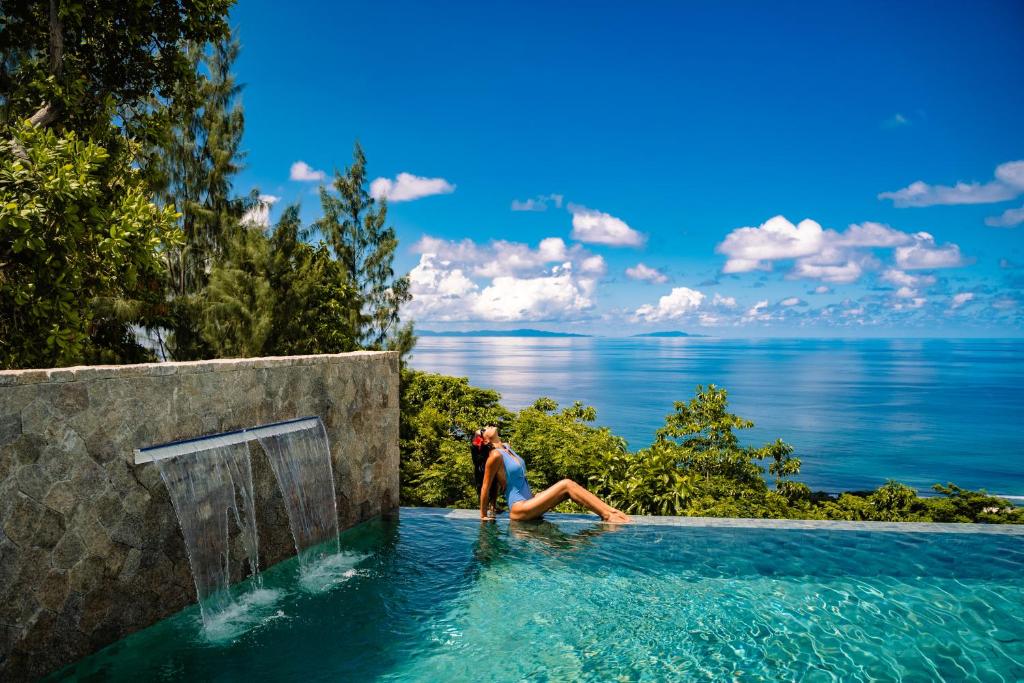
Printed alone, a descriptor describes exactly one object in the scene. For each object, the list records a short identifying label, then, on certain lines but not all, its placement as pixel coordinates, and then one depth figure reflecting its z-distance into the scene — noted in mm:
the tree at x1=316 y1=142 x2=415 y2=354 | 29078
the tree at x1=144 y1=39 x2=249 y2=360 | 22408
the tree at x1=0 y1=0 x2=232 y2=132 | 10328
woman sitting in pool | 8992
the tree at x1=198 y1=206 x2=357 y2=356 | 17641
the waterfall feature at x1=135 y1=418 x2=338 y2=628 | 5965
